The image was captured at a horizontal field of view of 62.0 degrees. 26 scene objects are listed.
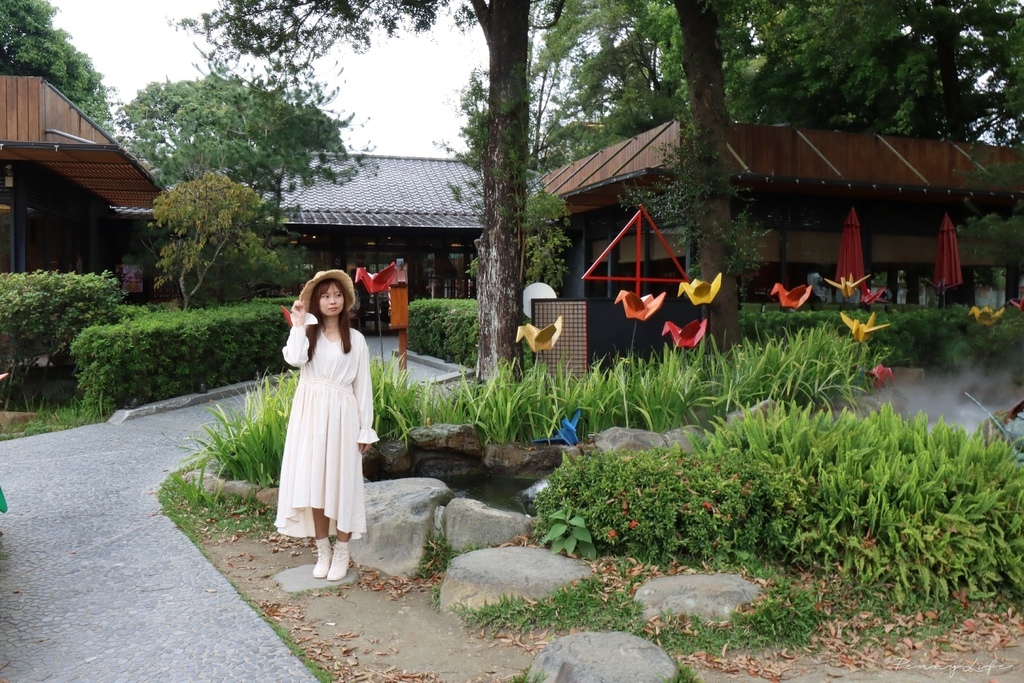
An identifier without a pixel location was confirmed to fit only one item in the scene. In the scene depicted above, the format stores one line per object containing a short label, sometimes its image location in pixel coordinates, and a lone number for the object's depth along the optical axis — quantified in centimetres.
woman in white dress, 450
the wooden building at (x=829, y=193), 1330
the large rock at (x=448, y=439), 664
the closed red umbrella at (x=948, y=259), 1421
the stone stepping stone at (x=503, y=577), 402
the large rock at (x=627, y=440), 632
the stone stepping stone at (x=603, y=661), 305
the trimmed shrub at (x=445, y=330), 1293
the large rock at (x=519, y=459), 680
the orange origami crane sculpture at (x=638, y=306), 791
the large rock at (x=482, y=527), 469
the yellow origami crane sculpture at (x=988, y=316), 1220
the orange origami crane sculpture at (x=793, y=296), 921
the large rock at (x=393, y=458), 656
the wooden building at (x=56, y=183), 1145
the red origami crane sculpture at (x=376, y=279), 826
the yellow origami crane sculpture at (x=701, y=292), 801
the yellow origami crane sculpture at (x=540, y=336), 757
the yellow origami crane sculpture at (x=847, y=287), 976
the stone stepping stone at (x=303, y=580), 449
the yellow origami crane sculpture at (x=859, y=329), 885
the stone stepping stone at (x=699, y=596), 374
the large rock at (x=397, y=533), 470
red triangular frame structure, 880
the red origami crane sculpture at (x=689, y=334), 786
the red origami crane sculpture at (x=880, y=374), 842
